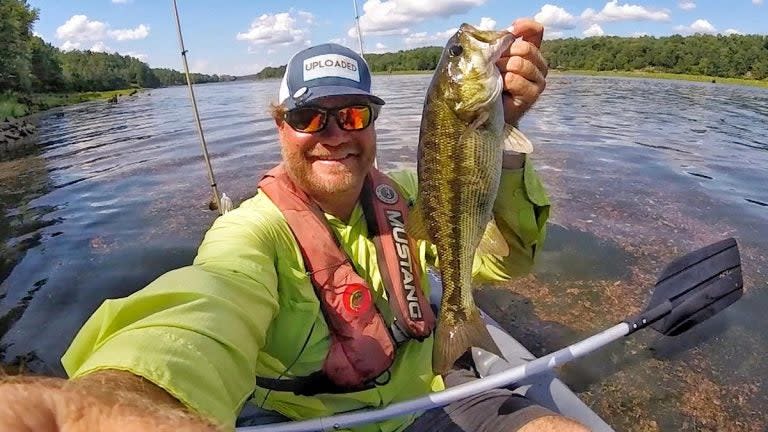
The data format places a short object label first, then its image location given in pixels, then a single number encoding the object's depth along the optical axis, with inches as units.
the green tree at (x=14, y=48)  1715.1
